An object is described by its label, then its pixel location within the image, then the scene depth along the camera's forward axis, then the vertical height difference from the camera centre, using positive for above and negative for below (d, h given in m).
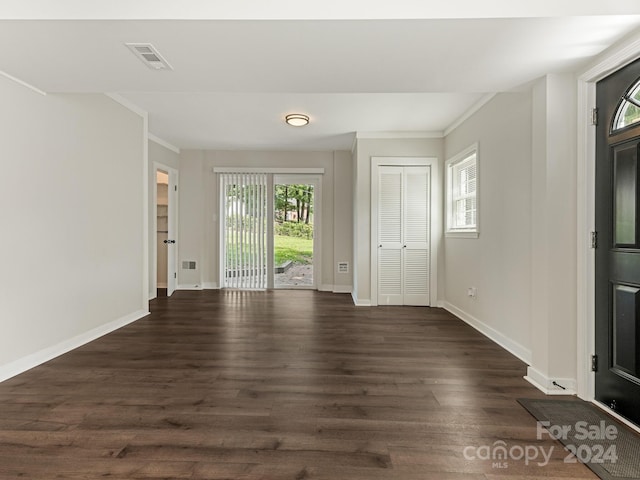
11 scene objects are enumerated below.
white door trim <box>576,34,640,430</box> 2.25 +0.06
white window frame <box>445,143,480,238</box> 3.89 +0.63
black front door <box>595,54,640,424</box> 1.93 -0.01
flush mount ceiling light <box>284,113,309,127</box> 4.42 +1.61
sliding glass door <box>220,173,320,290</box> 6.55 +0.35
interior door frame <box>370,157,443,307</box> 5.12 +0.62
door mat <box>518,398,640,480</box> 1.62 -1.06
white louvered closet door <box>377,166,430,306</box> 5.15 +0.33
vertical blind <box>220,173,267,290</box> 6.55 +0.21
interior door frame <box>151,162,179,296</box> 5.85 +0.45
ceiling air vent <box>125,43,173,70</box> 2.03 +1.16
